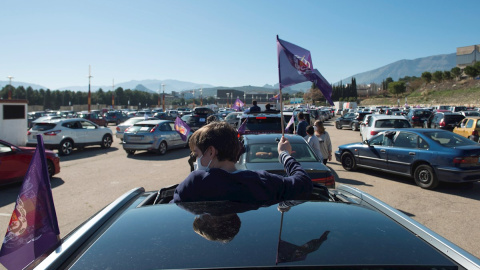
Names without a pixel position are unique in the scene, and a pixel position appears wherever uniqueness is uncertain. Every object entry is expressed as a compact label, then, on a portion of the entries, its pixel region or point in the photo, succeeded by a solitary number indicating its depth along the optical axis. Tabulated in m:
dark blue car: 7.68
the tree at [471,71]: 84.39
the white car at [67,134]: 14.52
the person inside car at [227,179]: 2.19
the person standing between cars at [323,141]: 9.61
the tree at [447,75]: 96.12
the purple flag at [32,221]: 2.29
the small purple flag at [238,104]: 29.91
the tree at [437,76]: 98.38
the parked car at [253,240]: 1.34
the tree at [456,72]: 93.50
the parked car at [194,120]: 21.76
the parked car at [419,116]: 26.91
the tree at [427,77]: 101.12
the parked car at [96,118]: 32.06
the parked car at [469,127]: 15.94
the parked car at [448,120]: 20.83
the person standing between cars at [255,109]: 12.90
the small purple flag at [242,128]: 10.09
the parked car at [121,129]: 19.52
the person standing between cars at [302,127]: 11.57
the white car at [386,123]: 15.70
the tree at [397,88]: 104.38
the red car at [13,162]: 8.09
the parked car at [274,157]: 5.65
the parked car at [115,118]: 38.84
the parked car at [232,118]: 24.76
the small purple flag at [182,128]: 10.95
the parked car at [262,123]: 10.62
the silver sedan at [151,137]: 14.50
